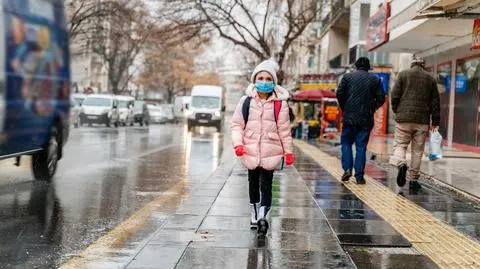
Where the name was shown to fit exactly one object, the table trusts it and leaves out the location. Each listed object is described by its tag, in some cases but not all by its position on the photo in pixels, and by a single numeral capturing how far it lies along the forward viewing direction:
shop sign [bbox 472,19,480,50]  11.57
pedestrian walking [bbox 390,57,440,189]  9.52
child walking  6.31
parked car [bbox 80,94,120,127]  39.97
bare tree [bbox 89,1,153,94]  36.00
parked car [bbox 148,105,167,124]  59.00
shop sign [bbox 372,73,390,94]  29.31
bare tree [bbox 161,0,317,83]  32.94
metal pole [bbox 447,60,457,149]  20.28
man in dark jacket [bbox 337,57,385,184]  9.70
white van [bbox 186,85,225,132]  39.09
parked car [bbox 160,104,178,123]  63.03
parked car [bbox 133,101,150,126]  49.38
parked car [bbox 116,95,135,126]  44.62
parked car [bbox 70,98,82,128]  37.16
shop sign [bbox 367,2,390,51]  20.14
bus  8.95
